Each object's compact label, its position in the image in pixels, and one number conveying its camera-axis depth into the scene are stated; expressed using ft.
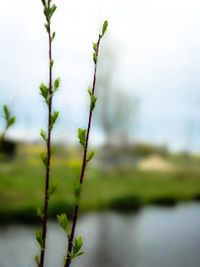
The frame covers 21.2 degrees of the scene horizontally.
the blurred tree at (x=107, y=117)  93.76
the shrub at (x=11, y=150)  83.35
